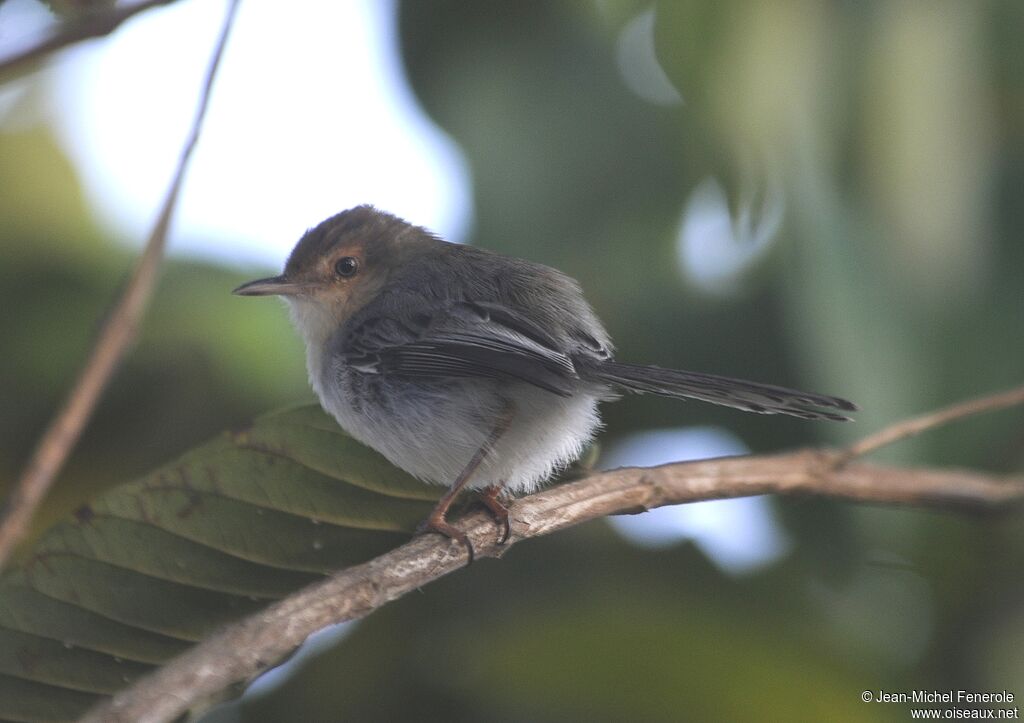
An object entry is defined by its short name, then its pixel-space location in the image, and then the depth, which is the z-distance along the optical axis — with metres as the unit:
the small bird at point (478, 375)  2.65
